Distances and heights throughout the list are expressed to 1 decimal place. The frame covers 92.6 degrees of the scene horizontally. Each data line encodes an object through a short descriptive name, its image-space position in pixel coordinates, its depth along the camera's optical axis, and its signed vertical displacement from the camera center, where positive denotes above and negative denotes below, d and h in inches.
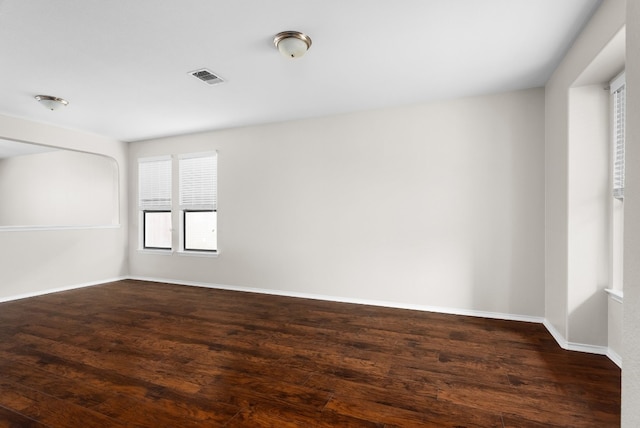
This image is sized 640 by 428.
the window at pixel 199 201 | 210.5 +7.9
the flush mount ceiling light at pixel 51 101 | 145.5 +53.5
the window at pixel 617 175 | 97.4 +12.1
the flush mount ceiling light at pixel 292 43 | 96.5 +54.5
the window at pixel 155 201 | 225.9 +8.7
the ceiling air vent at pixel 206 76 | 122.2 +56.5
